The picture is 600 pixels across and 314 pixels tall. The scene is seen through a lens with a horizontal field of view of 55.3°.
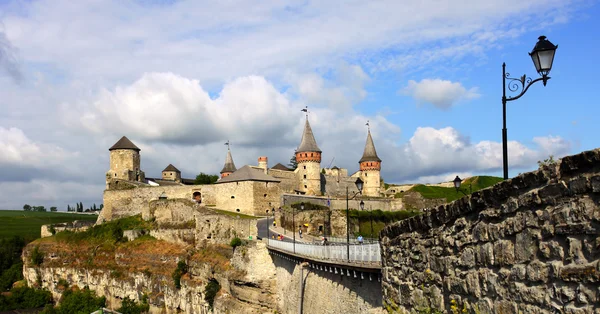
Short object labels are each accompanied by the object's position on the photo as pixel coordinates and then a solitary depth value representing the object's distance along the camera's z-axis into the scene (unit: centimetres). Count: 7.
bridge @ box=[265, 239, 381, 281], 1955
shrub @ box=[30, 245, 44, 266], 6694
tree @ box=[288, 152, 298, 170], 12306
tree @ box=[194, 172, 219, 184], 9212
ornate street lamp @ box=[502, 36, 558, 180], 1016
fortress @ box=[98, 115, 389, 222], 5928
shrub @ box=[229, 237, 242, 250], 4287
